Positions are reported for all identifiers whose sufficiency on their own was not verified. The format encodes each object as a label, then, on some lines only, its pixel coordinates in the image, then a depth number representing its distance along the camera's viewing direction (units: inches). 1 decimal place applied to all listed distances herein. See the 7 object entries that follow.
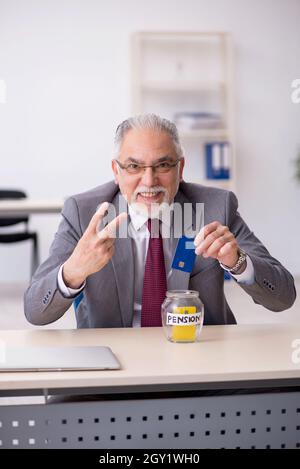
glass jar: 64.4
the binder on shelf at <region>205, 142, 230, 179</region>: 245.4
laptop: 55.7
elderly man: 74.0
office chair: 228.1
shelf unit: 246.4
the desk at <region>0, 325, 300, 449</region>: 54.2
